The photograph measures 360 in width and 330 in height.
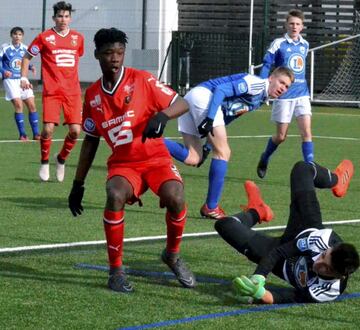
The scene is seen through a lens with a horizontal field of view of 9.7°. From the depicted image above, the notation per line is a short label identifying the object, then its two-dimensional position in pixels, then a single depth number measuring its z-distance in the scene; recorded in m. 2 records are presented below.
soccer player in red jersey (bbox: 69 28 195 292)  14.40
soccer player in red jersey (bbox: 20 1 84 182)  27.57
